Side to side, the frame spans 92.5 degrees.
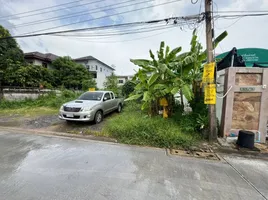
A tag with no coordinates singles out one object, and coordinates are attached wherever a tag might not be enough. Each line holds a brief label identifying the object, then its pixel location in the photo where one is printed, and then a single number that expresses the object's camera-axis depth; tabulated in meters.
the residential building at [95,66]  24.94
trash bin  3.62
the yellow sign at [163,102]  5.25
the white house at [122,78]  38.07
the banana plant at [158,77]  4.67
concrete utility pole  3.80
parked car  5.32
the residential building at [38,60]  16.87
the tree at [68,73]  17.73
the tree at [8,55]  11.04
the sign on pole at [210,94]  3.78
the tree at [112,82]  16.77
